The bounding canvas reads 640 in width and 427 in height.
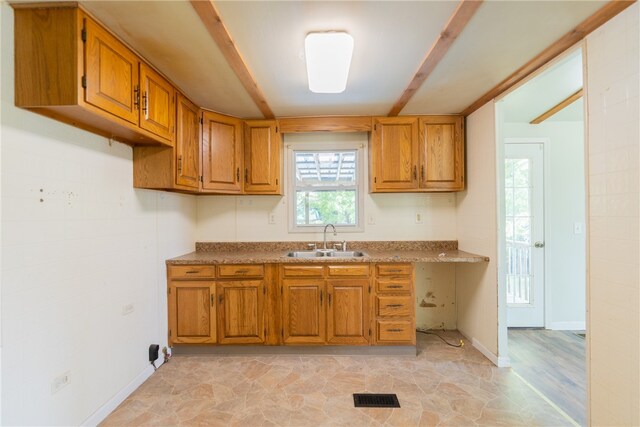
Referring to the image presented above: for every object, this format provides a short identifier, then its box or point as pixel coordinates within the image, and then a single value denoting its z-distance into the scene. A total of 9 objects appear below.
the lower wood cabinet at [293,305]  2.57
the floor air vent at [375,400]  1.93
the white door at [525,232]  3.11
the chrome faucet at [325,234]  3.12
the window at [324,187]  3.24
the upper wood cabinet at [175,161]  2.19
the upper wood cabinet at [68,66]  1.34
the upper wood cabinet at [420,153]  2.87
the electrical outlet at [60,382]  1.48
